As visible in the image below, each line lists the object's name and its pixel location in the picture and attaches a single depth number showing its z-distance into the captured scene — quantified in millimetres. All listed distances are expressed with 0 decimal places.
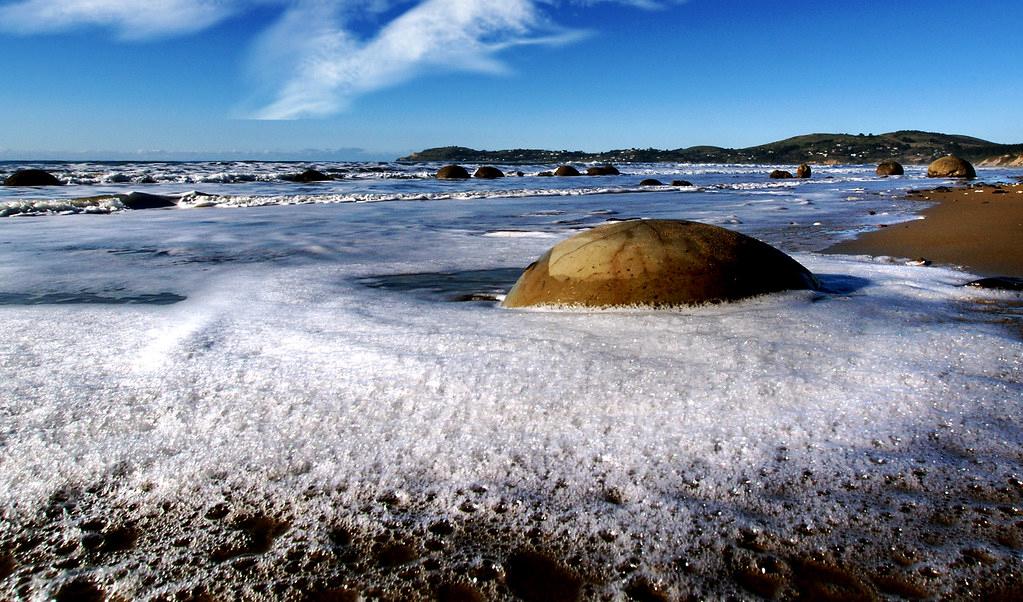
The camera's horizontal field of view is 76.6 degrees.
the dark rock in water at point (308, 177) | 20953
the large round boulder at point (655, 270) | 3021
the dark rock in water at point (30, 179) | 17375
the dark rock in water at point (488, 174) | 25094
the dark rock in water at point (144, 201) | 11711
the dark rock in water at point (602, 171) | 31297
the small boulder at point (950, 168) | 25766
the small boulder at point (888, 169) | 29975
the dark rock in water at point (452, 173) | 24634
